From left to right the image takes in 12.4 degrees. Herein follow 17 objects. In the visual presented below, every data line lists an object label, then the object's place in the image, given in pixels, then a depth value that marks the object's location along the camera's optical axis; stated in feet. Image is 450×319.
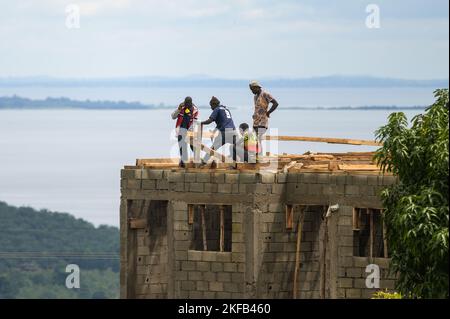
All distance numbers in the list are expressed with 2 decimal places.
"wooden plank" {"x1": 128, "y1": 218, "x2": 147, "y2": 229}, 194.29
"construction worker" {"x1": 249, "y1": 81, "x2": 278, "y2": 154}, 187.21
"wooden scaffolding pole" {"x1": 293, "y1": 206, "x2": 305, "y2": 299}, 185.47
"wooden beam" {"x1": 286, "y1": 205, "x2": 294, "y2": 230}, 184.75
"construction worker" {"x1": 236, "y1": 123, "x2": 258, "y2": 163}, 185.47
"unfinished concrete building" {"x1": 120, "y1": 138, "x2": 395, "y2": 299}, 181.68
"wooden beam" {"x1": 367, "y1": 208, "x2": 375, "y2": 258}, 181.27
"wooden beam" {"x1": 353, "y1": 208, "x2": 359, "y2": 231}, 181.27
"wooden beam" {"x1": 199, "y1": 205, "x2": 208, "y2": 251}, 188.48
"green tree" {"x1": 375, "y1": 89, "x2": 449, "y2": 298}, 154.20
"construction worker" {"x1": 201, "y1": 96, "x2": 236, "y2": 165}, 184.65
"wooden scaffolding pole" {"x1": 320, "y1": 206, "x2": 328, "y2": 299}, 184.34
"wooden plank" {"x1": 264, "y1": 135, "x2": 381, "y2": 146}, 192.03
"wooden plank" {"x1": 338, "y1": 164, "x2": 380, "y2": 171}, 182.79
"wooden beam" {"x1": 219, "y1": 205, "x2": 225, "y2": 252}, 186.80
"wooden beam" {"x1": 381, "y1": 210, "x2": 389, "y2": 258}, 177.45
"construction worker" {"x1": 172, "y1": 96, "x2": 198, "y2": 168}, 188.77
